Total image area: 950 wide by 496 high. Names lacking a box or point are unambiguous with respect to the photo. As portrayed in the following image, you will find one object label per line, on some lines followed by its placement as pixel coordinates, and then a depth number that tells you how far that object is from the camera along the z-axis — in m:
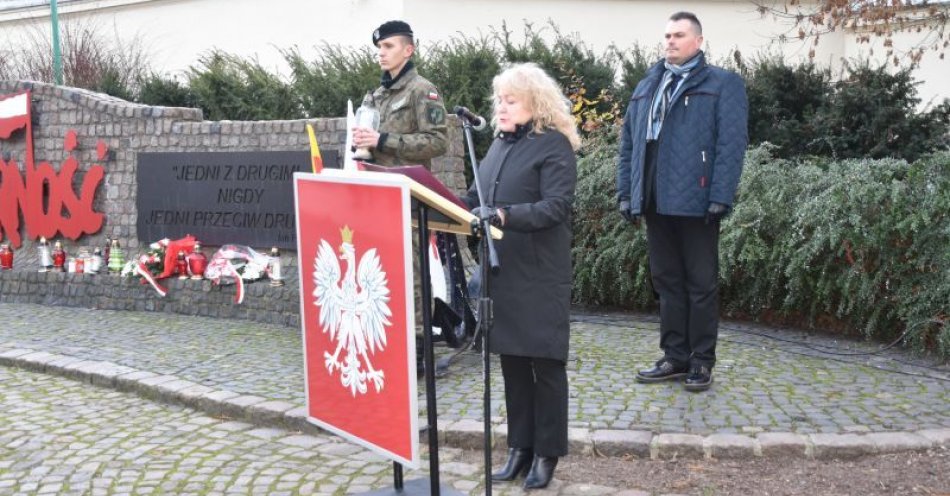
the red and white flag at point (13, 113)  11.95
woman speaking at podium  4.61
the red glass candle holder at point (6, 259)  11.55
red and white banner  3.94
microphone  4.12
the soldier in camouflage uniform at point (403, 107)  6.60
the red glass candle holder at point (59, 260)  11.12
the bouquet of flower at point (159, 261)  10.13
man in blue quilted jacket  5.85
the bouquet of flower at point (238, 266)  9.58
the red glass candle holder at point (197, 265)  9.99
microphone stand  4.07
